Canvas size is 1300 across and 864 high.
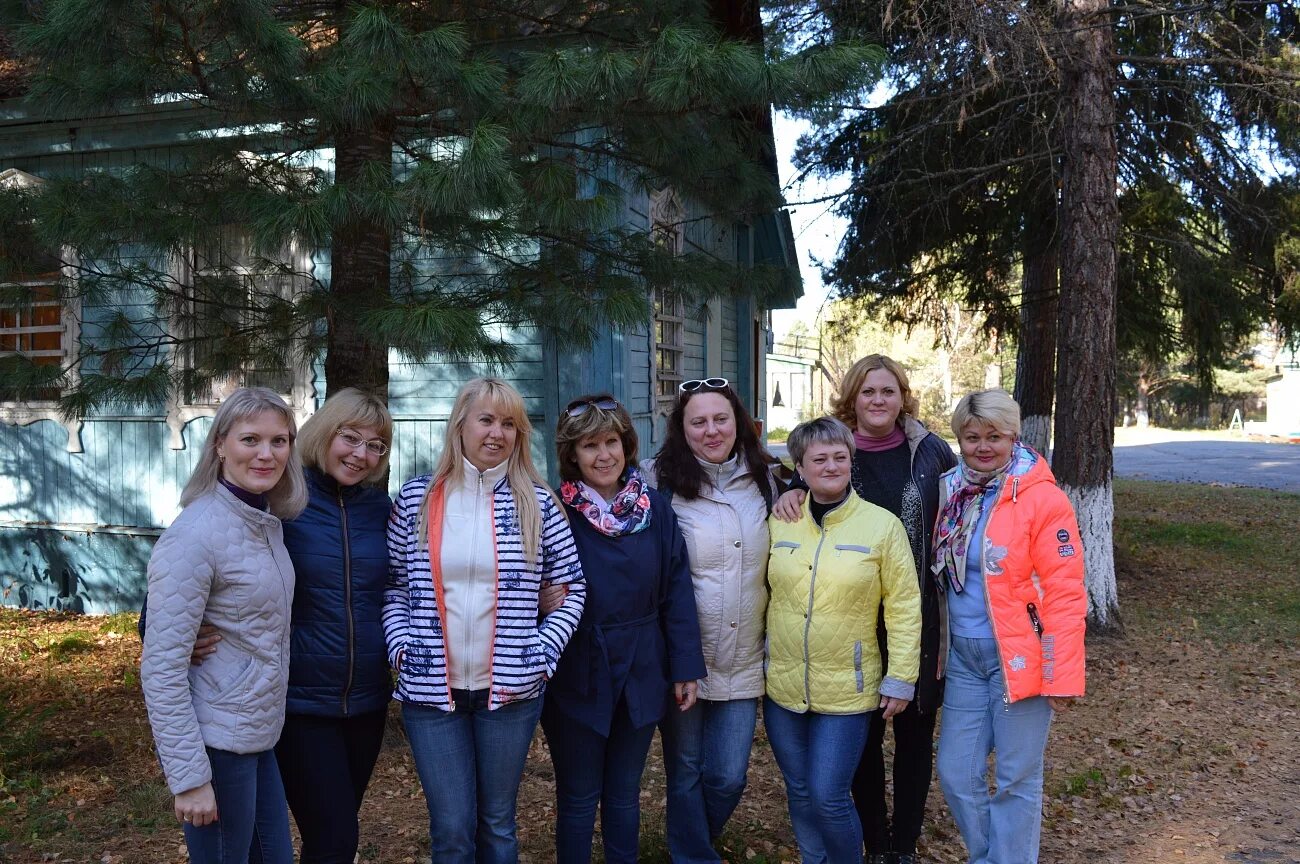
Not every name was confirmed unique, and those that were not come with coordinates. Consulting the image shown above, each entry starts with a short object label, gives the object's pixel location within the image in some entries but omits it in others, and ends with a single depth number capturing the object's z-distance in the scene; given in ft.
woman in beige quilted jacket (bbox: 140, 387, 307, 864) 7.95
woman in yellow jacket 10.65
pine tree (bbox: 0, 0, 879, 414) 12.14
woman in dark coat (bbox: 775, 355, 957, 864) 11.54
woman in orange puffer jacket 10.66
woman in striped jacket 9.43
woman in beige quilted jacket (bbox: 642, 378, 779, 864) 11.03
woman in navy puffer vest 9.26
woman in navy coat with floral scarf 10.28
